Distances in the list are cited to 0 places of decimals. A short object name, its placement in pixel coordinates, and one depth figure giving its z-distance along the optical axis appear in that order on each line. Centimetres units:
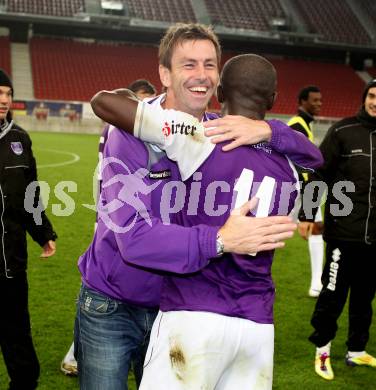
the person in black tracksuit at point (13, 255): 359
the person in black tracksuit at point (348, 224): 459
